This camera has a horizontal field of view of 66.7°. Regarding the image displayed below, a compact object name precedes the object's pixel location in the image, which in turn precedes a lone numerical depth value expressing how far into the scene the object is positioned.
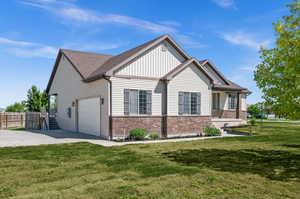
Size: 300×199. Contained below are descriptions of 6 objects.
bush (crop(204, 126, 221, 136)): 17.07
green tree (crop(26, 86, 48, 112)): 34.38
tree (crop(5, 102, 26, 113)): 39.62
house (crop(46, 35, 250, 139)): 14.65
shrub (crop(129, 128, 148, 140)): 14.34
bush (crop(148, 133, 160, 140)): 15.11
